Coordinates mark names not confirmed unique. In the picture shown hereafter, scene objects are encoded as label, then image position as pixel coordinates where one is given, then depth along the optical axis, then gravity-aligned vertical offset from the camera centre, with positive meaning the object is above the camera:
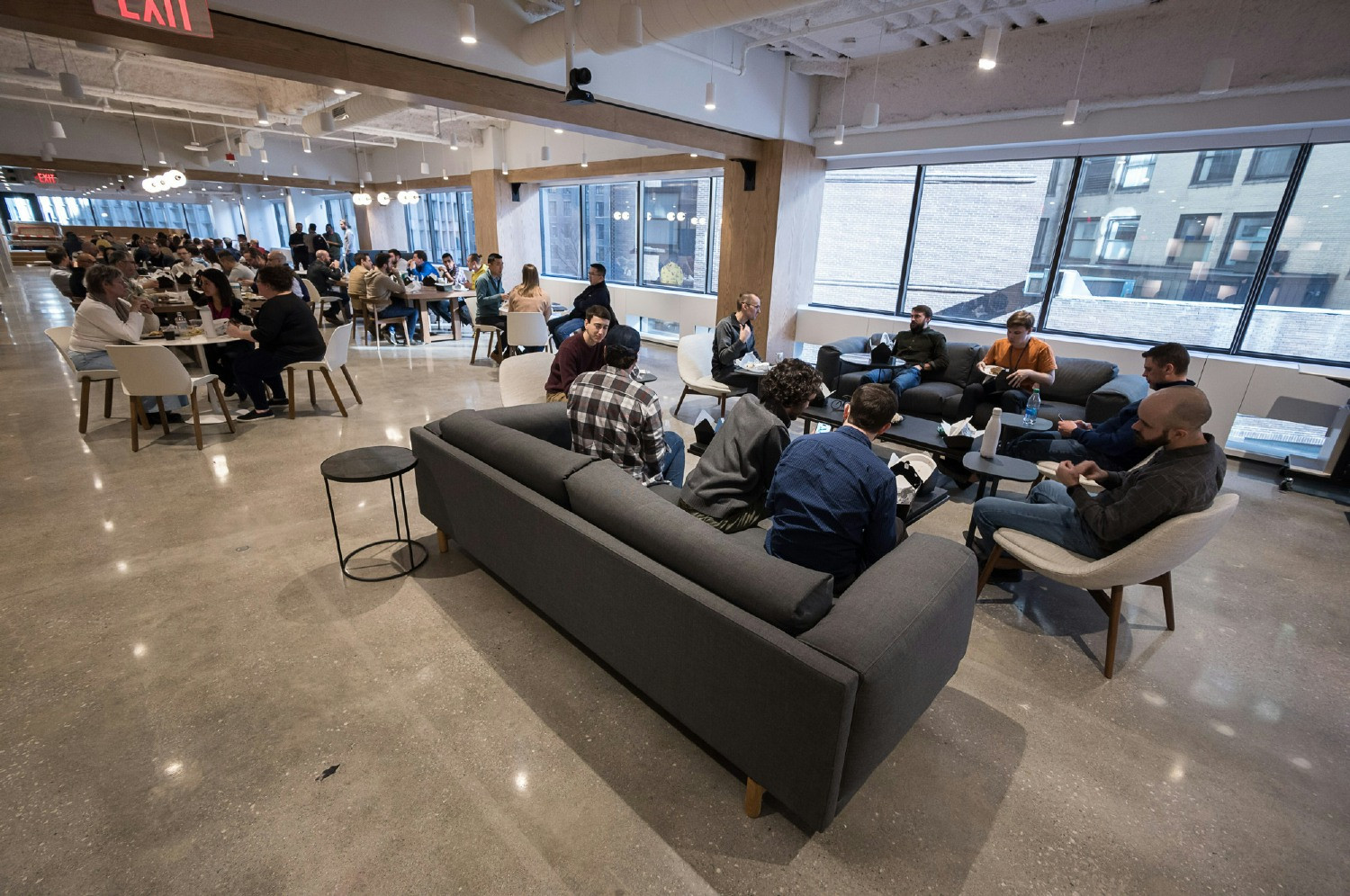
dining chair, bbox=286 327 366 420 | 5.12 -0.99
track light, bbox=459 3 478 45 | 3.82 +1.40
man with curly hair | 2.40 -0.80
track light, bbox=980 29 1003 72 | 3.81 +1.37
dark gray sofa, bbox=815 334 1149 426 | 4.69 -1.00
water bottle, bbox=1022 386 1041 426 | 4.10 -0.94
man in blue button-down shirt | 1.84 -0.72
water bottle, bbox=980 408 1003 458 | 3.32 -0.90
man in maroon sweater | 4.05 -0.70
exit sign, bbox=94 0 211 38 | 2.84 +1.06
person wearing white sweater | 4.45 -0.65
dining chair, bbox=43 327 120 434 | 4.57 -1.04
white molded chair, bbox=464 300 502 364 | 7.59 -1.00
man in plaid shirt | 2.75 -0.74
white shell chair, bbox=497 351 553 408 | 4.32 -0.91
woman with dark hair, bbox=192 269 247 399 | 5.31 -0.64
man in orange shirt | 4.80 -0.77
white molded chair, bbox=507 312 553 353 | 6.59 -0.85
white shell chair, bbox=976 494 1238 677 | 2.15 -1.14
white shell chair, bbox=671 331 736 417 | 5.38 -0.97
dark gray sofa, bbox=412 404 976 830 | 1.49 -0.99
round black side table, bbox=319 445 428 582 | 2.64 -0.98
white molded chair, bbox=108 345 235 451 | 4.04 -0.91
